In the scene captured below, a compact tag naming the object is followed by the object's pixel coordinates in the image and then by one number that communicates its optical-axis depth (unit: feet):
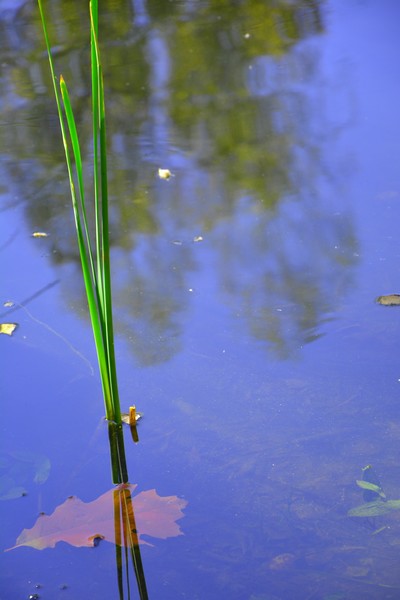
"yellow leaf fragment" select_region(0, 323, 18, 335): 10.26
